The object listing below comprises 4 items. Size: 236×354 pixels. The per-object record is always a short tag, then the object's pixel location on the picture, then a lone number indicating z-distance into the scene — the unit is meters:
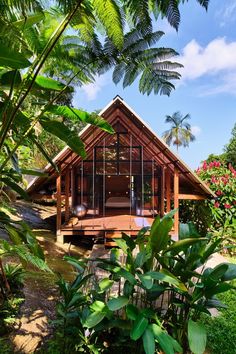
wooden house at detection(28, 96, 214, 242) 7.31
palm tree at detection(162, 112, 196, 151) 43.25
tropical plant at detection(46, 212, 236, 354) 1.90
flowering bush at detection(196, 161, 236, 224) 7.95
